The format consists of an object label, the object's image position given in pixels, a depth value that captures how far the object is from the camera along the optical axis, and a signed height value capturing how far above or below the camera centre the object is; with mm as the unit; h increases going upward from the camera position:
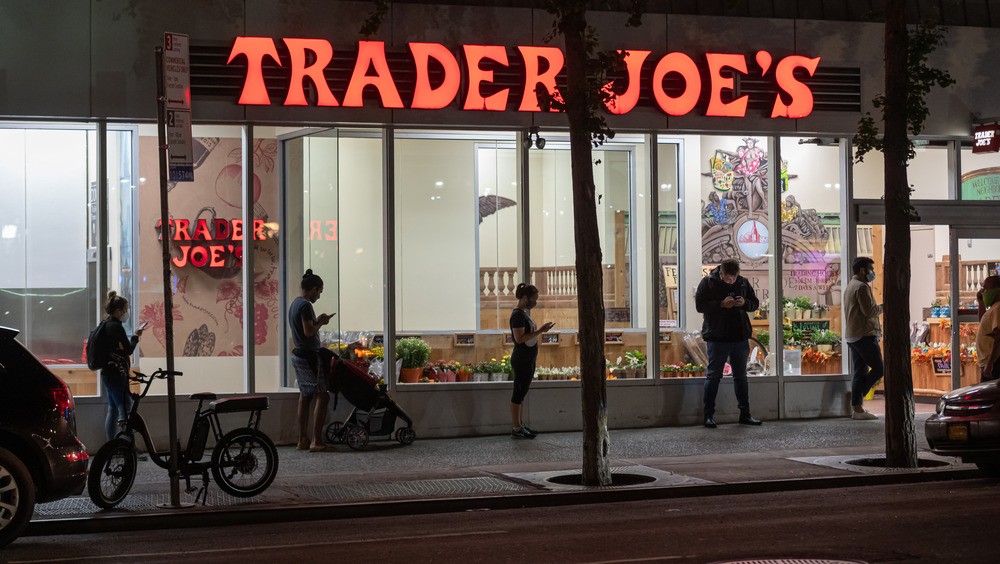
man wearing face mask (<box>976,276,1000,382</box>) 13805 -462
